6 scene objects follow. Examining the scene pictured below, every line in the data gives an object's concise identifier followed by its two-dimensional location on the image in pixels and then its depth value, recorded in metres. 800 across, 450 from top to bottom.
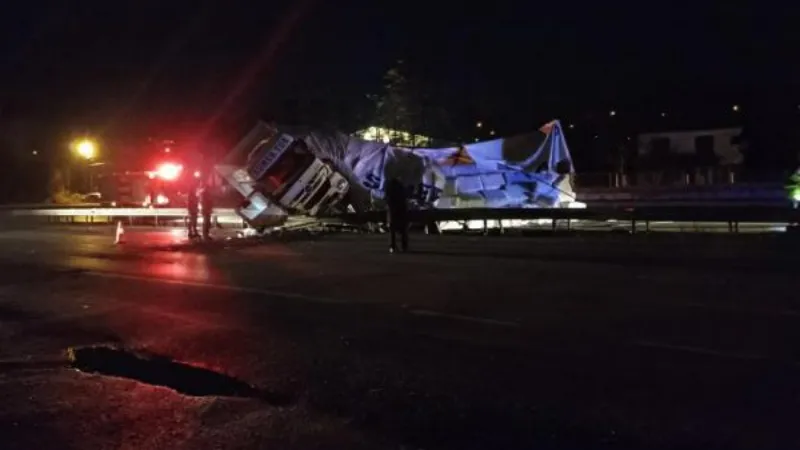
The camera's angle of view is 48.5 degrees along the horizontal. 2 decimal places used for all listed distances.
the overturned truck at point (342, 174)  25.84
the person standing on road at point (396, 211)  19.45
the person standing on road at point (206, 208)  24.16
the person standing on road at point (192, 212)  24.58
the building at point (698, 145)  71.00
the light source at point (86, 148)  56.95
